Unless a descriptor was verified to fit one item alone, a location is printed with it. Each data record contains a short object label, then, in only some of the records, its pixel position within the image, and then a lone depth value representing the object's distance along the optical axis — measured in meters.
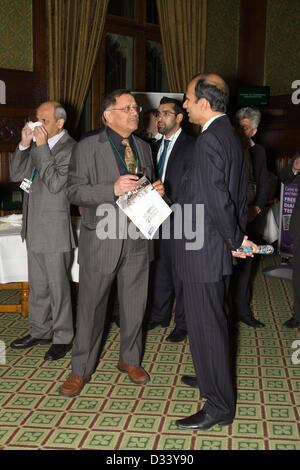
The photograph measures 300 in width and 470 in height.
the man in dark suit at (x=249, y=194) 3.98
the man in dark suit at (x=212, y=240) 2.36
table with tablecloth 3.95
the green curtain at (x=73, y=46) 6.48
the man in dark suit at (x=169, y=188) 3.84
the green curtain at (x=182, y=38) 7.59
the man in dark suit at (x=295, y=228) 4.07
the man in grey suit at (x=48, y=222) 3.21
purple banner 5.76
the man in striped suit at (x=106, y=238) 2.81
